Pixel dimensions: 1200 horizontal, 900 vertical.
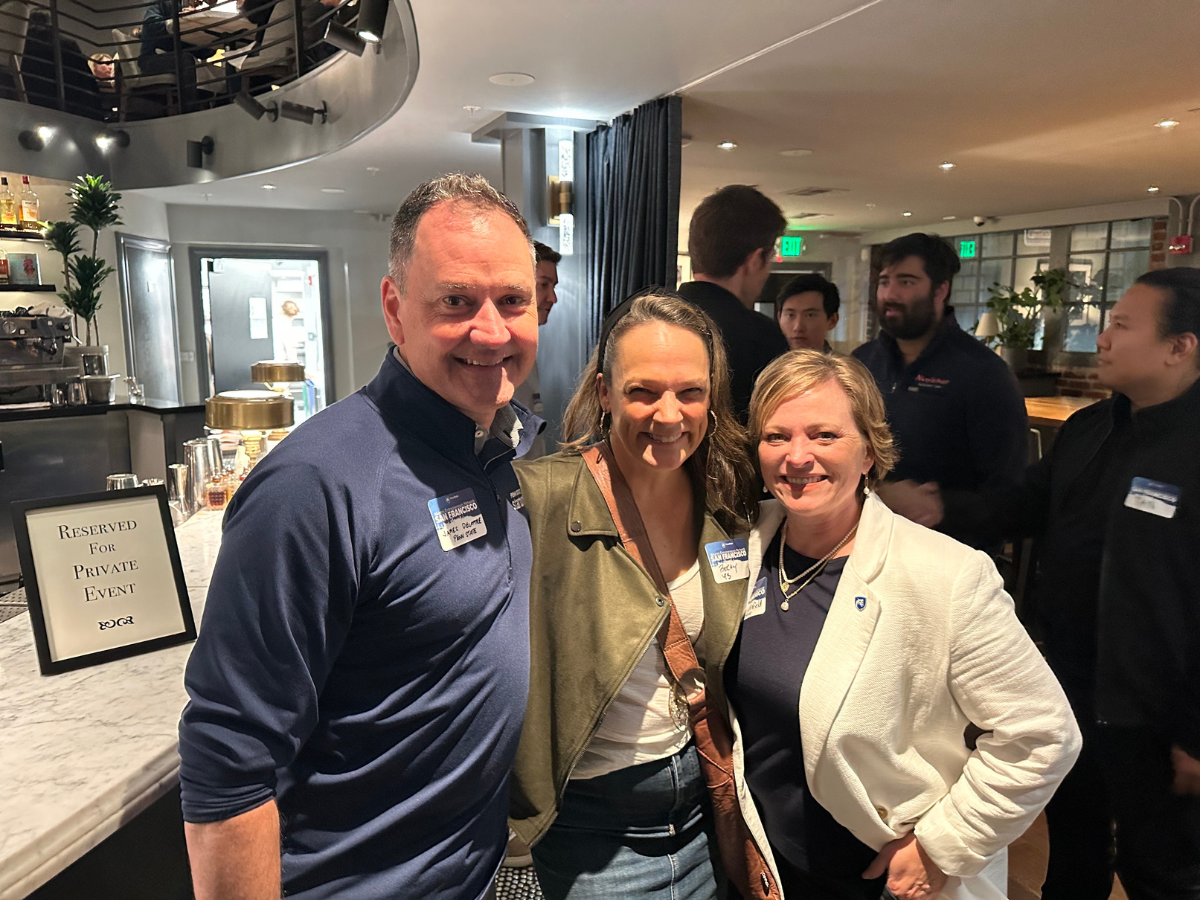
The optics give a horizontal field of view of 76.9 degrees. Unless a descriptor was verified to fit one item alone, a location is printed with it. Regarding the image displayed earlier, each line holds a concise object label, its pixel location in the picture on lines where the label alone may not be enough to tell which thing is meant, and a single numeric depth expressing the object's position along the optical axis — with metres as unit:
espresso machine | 5.68
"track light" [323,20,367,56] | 4.10
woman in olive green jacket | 1.35
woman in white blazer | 1.29
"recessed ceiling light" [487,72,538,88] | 4.19
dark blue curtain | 4.56
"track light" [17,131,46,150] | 6.62
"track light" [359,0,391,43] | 3.80
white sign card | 1.33
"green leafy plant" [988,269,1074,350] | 2.30
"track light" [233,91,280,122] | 5.96
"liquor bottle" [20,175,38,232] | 6.66
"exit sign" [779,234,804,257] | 3.12
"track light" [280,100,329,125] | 5.78
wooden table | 2.06
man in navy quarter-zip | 0.93
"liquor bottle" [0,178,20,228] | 6.52
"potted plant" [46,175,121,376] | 6.57
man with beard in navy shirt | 2.26
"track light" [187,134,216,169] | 7.07
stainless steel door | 8.27
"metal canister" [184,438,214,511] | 2.63
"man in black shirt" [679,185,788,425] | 2.25
